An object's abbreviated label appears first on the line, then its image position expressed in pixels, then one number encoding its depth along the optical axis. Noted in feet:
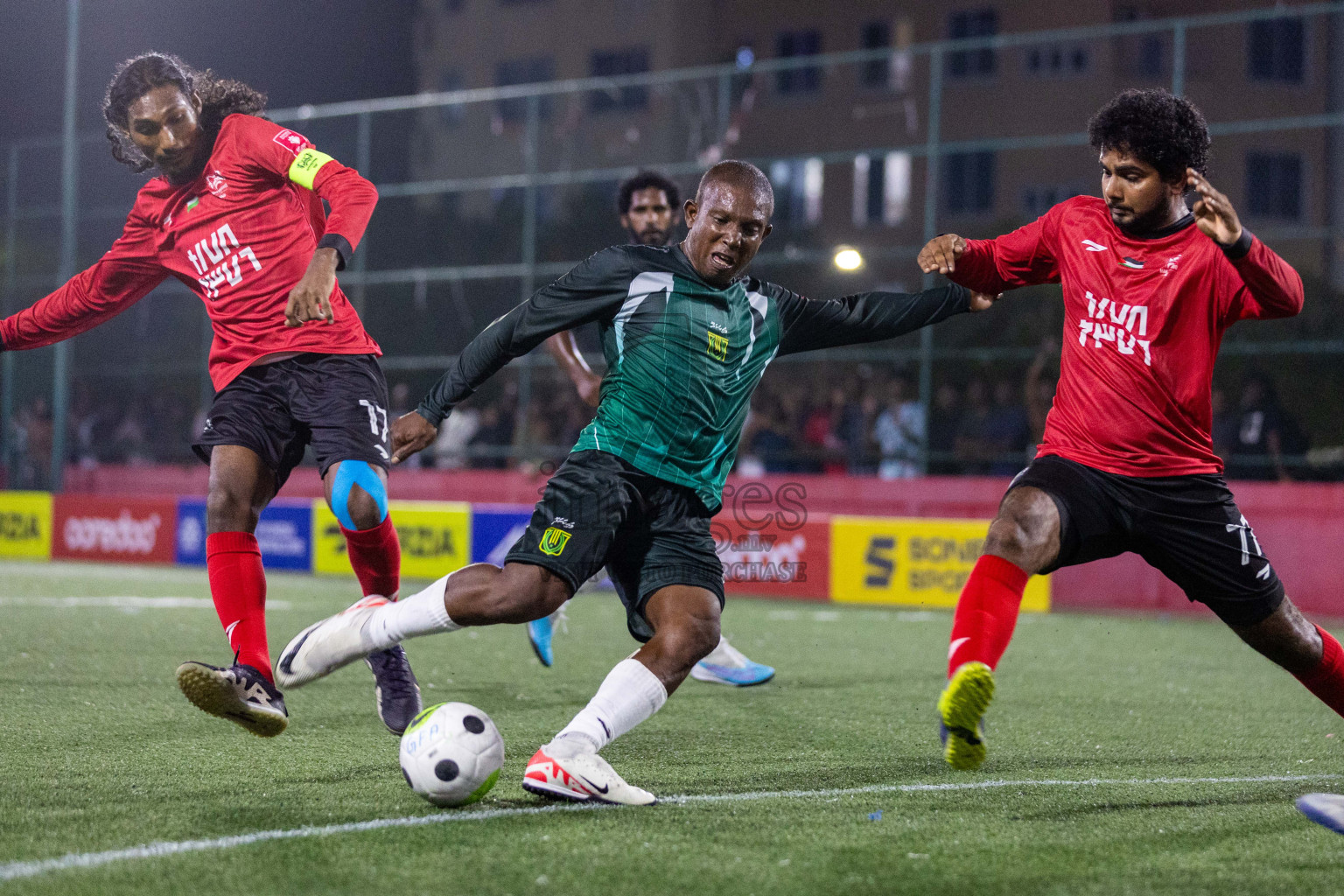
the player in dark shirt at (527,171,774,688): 24.06
